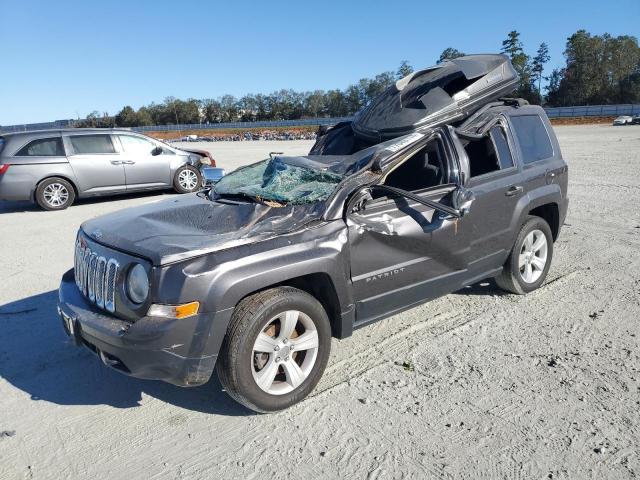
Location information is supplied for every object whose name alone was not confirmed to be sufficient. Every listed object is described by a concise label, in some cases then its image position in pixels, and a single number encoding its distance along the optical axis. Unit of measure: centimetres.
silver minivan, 1057
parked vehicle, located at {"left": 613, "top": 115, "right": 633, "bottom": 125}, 5381
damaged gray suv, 301
